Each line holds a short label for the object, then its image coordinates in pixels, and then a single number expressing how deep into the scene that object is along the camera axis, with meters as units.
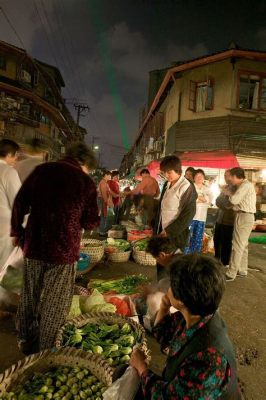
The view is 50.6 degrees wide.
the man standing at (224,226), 6.28
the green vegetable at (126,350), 2.81
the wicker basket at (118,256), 6.79
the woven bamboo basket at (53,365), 2.30
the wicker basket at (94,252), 6.30
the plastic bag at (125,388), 1.87
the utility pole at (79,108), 47.50
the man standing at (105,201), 9.81
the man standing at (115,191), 10.20
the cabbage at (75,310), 3.49
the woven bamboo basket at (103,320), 3.11
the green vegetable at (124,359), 2.74
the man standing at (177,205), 4.11
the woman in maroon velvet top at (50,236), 2.88
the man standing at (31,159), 4.59
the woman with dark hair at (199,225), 6.09
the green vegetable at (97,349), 2.80
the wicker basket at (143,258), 6.69
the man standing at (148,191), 9.30
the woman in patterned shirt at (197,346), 1.43
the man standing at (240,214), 5.88
